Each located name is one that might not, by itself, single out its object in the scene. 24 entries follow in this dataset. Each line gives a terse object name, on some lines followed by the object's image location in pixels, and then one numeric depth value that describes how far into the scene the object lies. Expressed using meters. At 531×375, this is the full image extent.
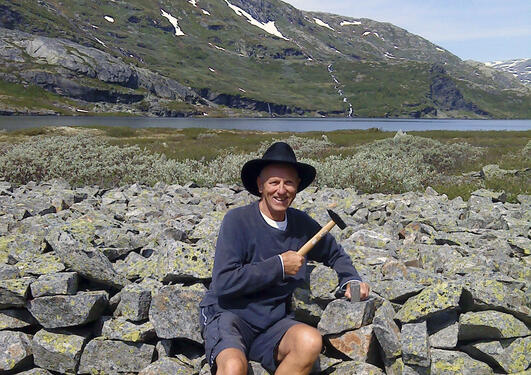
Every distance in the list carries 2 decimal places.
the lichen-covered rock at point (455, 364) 4.48
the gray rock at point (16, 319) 5.53
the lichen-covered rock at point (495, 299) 4.77
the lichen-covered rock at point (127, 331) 5.25
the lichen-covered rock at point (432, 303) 4.64
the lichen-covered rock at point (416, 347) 4.41
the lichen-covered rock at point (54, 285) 5.34
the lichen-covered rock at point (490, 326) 4.59
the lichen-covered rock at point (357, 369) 4.68
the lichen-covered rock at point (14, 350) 5.26
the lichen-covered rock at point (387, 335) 4.62
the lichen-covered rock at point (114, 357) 5.28
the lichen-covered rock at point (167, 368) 5.01
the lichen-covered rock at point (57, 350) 5.30
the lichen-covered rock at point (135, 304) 5.34
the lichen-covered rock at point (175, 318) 5.18
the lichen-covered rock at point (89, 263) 5.66
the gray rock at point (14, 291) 5.36
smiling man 4.40
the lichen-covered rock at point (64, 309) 5.30
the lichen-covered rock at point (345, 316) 4.86
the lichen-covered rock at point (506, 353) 4.53
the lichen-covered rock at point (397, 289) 5.14
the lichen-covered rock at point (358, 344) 4.80
